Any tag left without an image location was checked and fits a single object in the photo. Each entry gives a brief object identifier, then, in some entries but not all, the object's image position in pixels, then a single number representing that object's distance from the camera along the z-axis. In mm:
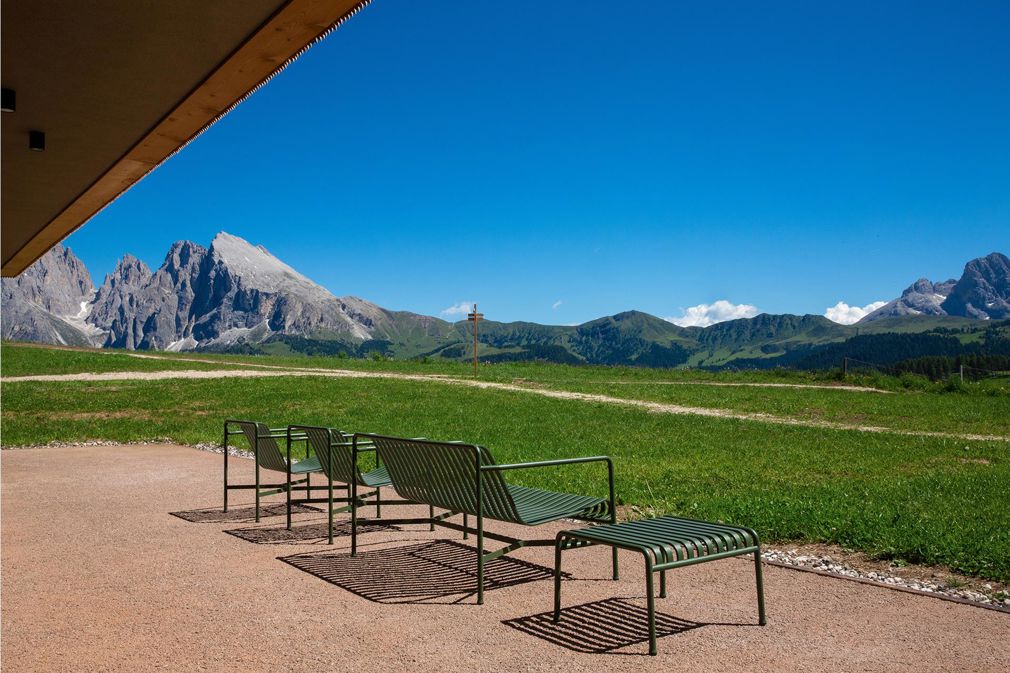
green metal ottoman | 3904
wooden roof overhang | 4461
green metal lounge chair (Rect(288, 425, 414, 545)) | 6129
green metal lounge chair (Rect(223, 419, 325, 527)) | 6824
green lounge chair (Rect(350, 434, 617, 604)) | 4719
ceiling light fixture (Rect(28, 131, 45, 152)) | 6637
